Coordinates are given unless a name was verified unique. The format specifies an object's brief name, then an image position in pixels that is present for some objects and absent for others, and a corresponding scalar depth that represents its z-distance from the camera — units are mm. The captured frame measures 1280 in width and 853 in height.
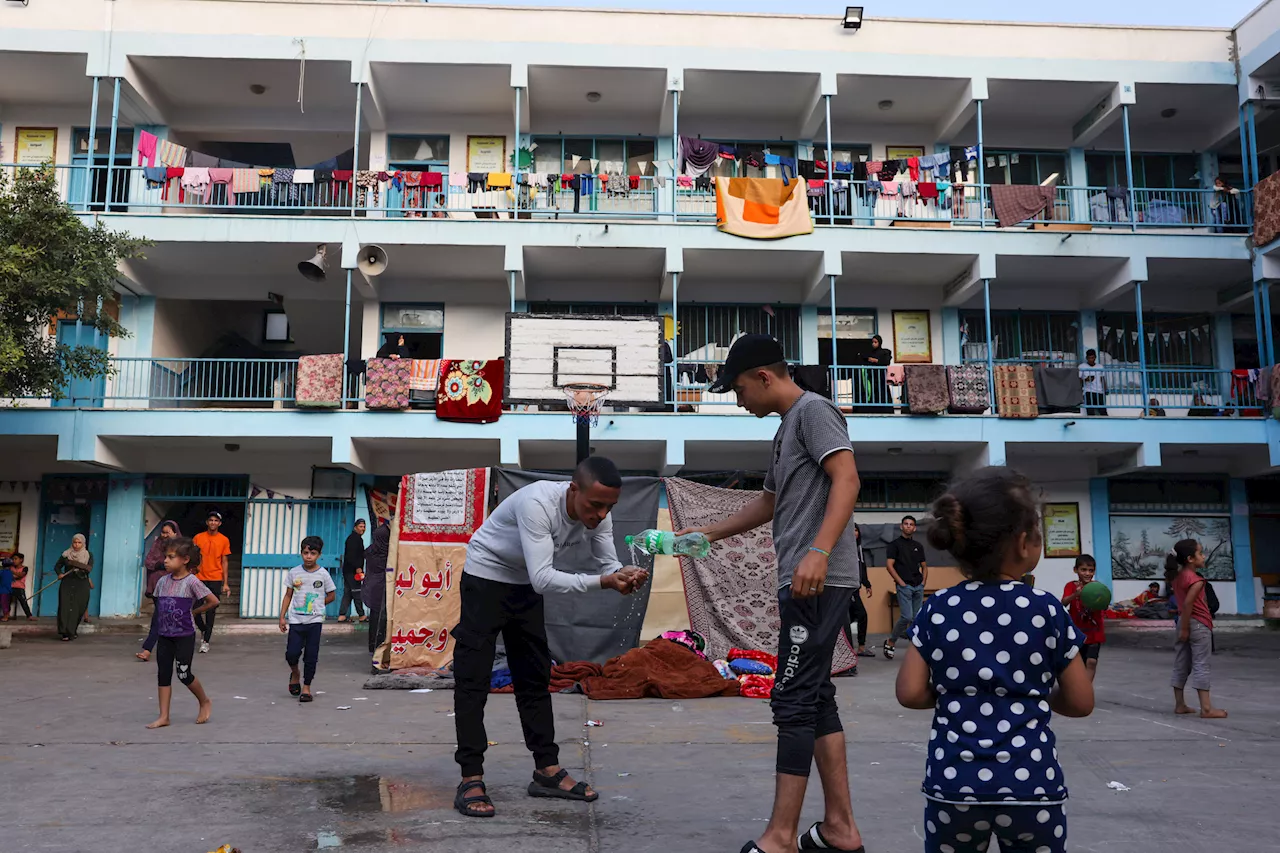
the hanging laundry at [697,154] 19059
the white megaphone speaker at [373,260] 18094
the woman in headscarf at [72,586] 15023
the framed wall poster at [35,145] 19531
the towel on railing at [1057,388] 18094
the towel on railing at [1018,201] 18750
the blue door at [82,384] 17422
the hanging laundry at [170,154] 18578
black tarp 10305
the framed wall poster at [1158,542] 19484
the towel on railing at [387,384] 17312
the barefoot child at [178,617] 7172
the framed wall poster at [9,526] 18734
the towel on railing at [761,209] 18219
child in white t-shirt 8914
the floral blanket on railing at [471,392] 17266
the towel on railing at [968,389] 17922
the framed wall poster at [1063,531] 19500
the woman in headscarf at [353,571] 16859
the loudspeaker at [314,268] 17594
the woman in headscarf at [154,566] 11328
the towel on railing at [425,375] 17594
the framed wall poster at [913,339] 19922
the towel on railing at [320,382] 17281
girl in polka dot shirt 2426
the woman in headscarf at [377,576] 11820
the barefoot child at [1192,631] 7867
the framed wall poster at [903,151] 20641
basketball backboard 12805
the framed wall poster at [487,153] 20047
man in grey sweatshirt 4383
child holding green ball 7645
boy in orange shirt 13531
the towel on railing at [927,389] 17781
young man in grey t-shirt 3521
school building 18047
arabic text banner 10570
